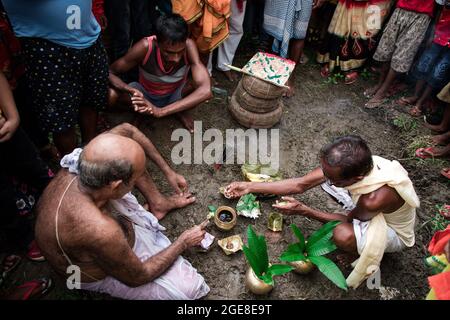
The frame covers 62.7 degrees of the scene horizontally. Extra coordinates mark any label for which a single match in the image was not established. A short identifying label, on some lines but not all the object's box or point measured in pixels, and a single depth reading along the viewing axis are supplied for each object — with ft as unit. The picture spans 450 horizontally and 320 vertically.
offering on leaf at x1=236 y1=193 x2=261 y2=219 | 10.43
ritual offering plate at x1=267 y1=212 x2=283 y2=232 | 10.29
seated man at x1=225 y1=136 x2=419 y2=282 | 7.86
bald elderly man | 6.49
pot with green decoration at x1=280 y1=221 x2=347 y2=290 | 8.73
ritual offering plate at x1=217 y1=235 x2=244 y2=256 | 9.61
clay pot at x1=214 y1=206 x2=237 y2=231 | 9.84
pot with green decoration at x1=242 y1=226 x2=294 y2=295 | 8.43
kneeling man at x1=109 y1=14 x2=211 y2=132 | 10.58
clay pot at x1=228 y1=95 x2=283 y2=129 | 13.06
